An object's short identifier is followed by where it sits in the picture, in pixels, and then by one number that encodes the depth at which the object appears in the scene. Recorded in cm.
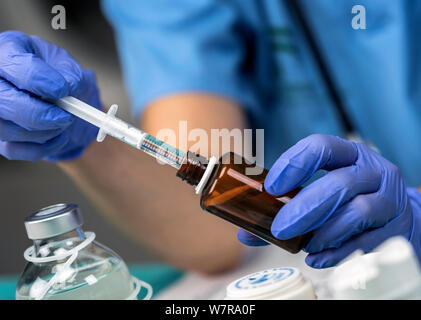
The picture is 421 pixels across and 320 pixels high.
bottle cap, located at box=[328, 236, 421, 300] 62
